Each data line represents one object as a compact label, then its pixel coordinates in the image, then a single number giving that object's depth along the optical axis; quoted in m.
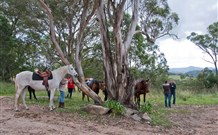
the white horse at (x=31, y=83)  13.92
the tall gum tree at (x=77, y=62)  14.60
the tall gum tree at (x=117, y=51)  14.50
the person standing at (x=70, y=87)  20.52
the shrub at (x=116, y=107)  13.40
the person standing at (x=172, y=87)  19.14
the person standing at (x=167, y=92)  18.45
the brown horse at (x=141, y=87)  17.50
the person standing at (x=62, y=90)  14.72
